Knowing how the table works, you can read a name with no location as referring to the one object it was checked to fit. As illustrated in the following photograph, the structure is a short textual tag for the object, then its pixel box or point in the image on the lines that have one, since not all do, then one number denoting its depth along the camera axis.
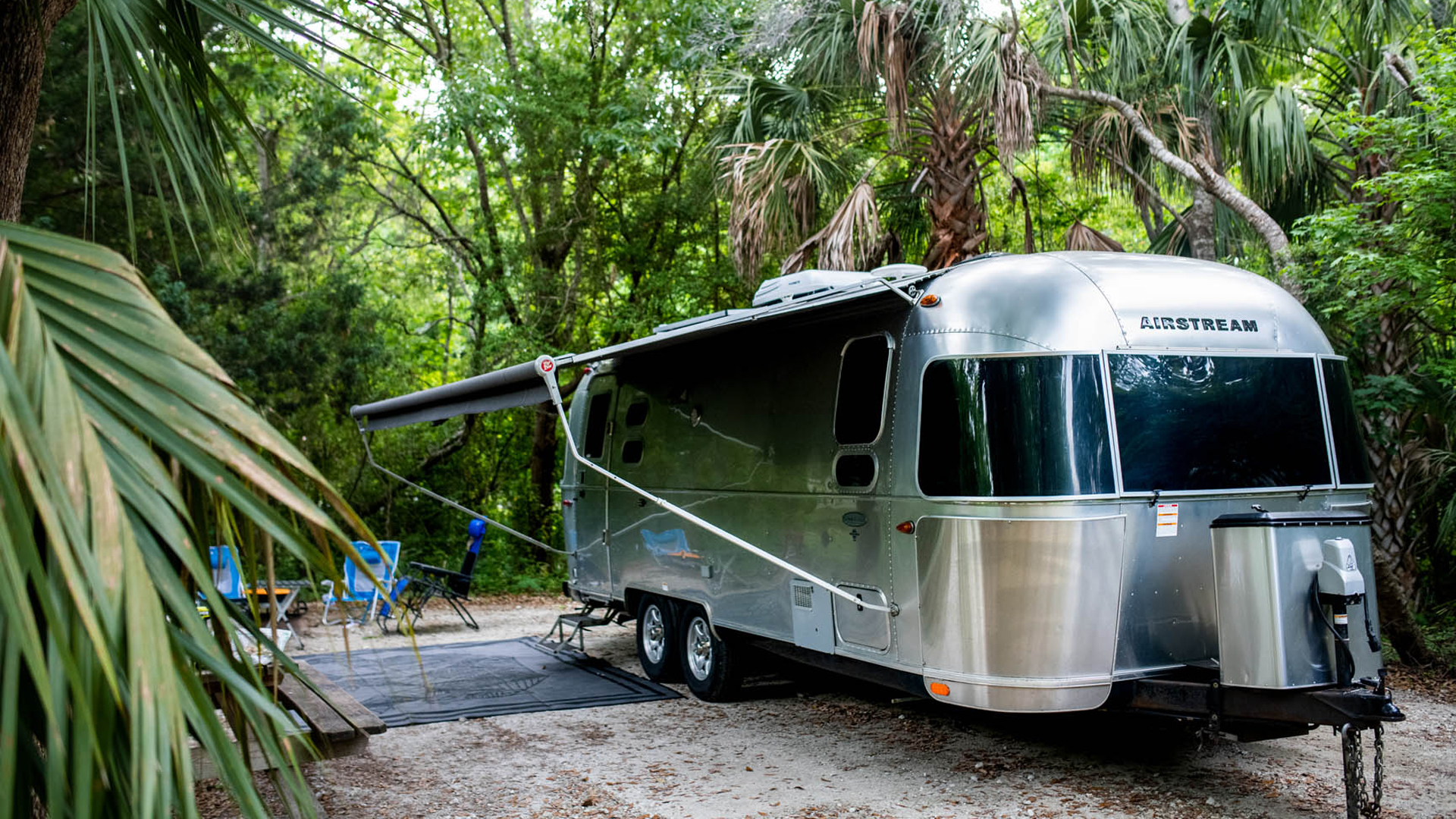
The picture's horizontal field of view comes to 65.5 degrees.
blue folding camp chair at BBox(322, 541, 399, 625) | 10.92
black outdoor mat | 7.91
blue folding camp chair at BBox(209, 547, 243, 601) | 9.85
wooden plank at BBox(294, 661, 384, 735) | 5.20
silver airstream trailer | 4.95
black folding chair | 11.31
